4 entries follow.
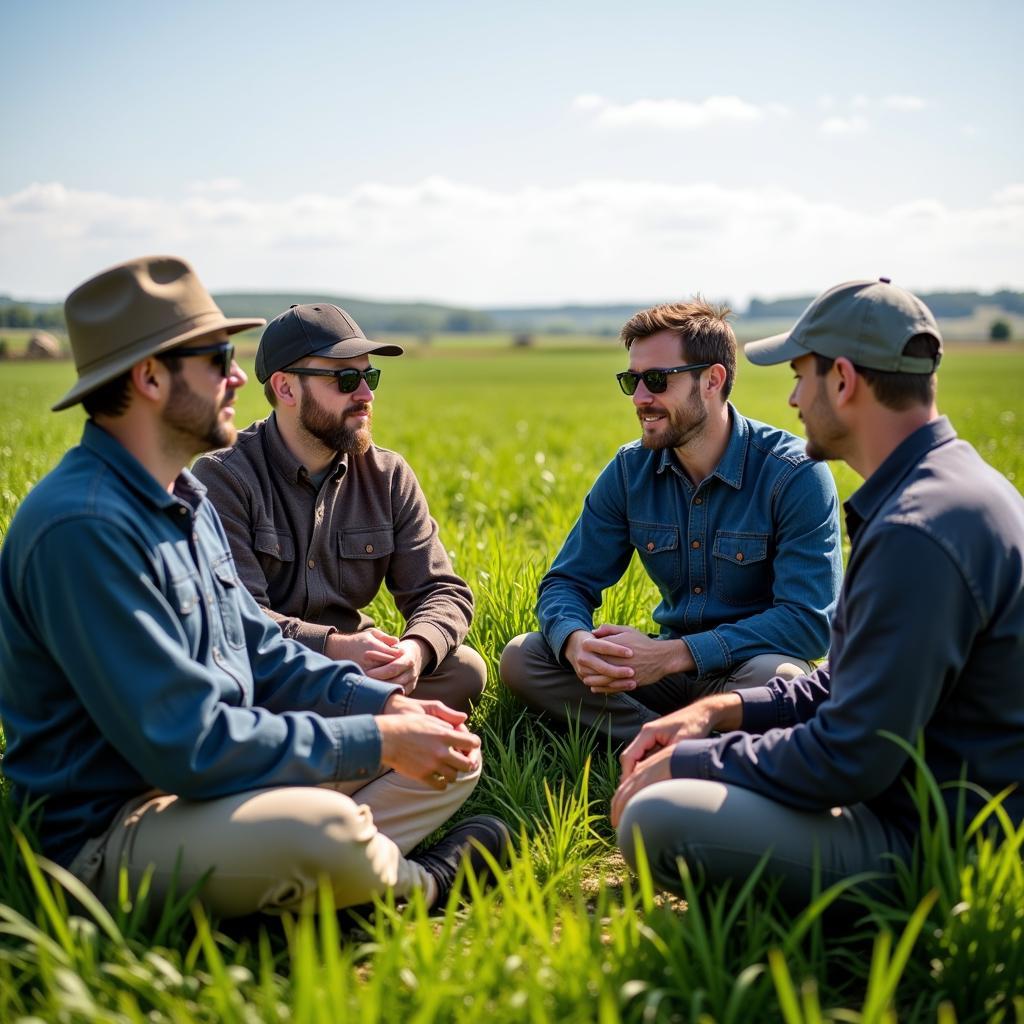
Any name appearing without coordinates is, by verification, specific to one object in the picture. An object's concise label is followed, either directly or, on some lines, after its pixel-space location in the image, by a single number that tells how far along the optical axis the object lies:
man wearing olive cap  2.48
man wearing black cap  4.19
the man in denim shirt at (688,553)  4.11
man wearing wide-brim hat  2.53
